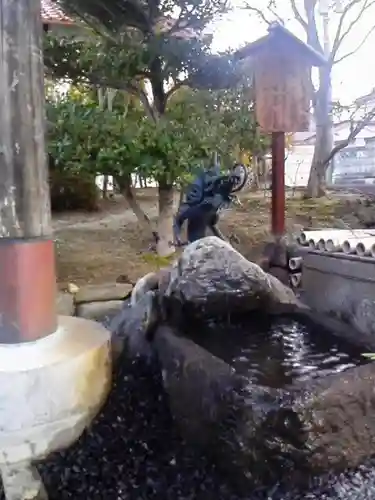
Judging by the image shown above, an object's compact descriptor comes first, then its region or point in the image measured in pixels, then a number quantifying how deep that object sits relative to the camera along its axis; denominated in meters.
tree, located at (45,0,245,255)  5.06
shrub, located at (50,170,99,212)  8.50
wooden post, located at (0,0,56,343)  2.35
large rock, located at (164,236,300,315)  3.61
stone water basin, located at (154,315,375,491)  2.15
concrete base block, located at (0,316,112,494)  2.31
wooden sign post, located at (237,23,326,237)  4.80
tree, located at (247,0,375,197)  8.94
